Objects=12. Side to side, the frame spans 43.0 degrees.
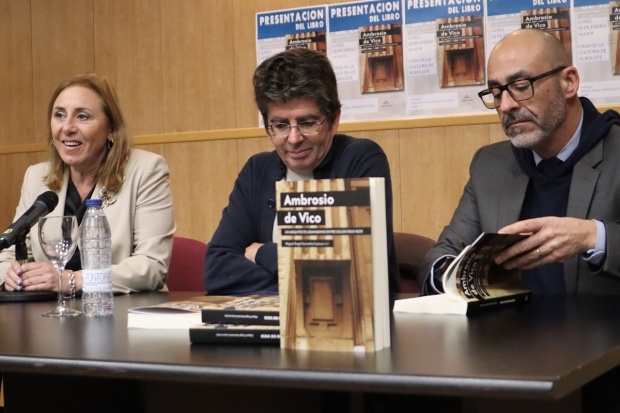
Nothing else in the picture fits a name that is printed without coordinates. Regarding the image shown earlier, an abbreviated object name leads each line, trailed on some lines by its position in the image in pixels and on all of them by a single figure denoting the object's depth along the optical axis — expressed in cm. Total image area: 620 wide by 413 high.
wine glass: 202
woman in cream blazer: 290
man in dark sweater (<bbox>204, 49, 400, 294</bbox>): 235
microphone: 215
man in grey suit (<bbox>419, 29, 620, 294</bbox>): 231
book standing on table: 119
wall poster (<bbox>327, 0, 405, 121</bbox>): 425
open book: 170
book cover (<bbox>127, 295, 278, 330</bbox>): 152
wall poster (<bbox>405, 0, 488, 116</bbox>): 409
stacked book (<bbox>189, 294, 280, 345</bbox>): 132
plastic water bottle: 186
